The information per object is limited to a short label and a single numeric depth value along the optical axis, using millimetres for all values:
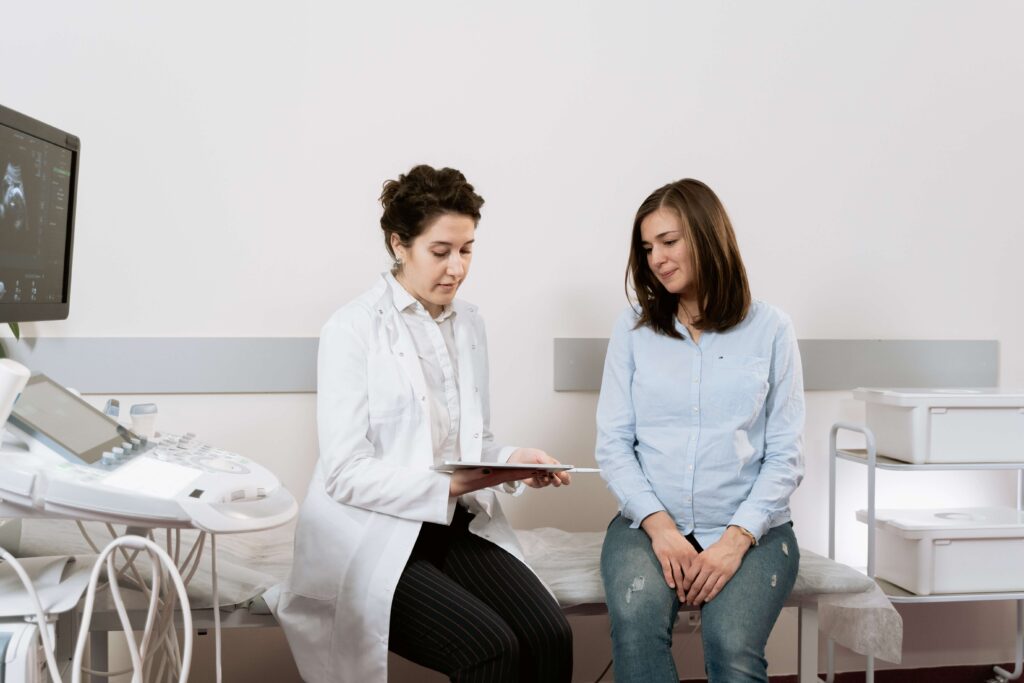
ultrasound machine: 1080
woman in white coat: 1626
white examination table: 1825
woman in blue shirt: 1783
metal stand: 2270
